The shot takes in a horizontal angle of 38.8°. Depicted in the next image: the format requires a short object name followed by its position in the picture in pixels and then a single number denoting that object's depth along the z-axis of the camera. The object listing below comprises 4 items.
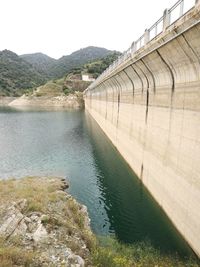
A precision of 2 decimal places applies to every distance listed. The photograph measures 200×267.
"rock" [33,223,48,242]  12.09
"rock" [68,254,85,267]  10.54
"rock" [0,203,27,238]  12.29
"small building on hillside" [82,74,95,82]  184.88
